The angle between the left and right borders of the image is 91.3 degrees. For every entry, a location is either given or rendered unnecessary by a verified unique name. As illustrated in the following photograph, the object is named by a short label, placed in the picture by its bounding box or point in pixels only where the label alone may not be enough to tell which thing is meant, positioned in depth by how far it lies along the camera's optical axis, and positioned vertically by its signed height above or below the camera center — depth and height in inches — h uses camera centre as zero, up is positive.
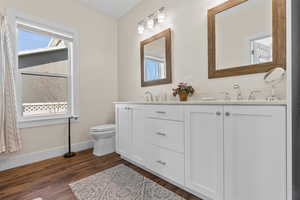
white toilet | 95.2 -27.4
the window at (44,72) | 86.7 +17.9
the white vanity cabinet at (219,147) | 37.3 -15.8
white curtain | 74.7 +0.1
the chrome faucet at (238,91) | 57.7 +2.9
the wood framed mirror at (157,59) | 87.5 +25.4
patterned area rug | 54.9 -36.6
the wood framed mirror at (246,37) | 51.1 +24.3
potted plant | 73.5 +3.7
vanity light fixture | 87.2 +49.4
